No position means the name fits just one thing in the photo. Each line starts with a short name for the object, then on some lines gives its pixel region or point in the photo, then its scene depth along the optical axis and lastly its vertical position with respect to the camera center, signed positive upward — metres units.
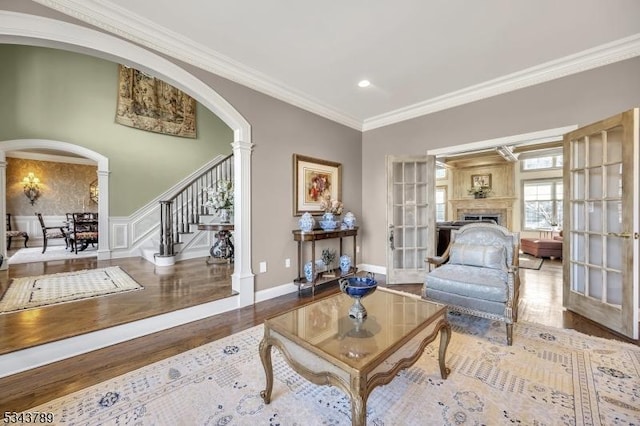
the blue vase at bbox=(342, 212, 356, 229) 4.32 -0.13
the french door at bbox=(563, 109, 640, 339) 2.40 -0.11
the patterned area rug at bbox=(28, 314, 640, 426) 1.49 -1.17
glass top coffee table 1.20 -0.72
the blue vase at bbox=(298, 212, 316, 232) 3.72 -0.15
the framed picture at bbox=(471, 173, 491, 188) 8.72 +1.06
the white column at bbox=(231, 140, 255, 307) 3.19 -0.11
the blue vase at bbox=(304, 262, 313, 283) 3.68 -0.86
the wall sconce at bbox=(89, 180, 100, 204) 7.86 +0.65
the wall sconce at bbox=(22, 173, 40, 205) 7.08 +0.70
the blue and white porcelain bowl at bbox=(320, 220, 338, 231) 4.01 -0.19
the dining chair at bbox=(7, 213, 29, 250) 6.28 -0.53
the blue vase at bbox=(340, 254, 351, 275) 4.23 -0.85
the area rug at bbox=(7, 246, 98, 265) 5.12 -0.90
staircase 4.79 +0.03
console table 3.63 -0.46
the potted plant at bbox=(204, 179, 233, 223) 4.88 +0.25
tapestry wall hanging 5.73 +2.49
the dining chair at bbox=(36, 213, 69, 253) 5.83 -0.56
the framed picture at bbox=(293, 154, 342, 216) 3.88 +0.48
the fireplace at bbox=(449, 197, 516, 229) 8.30 +0.09
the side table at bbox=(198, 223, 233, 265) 4.81 -0.67
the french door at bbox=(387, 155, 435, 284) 4.21 -0.07
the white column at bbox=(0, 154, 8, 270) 4.27 +0.03
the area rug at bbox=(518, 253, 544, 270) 5.47 -1.14
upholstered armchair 2.38 -0.65
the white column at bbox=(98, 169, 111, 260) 5.34 -0.07
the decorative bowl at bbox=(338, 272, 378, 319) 1.68 -0.50
